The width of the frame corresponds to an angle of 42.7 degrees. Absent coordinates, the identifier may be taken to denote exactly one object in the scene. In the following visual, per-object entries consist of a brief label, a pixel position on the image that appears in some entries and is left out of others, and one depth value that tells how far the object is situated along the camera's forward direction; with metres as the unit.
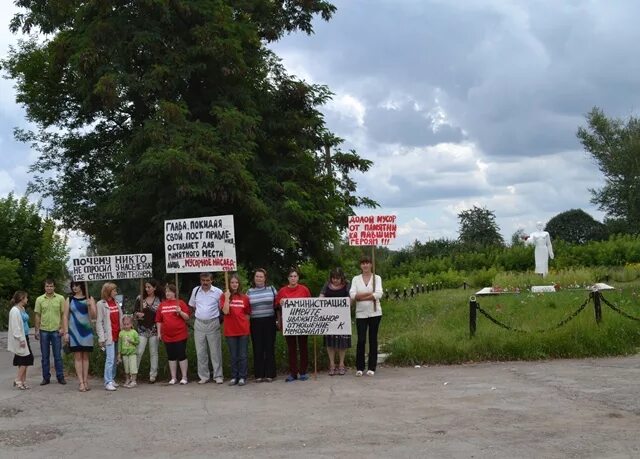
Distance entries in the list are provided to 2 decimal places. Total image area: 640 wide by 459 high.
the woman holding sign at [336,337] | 13.69
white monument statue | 27.88
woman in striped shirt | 13.51
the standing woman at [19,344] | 13.83
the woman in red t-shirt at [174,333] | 13.66
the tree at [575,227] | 45.25
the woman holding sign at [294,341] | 13.43
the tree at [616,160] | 60.97
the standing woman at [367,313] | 13.53
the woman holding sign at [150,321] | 14.01
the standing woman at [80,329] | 13.56
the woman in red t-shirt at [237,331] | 13.32
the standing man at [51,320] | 14.30
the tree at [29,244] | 39.38
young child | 13.66
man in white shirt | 13.66
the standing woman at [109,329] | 13.41
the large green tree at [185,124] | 21.89
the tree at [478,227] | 55.03
